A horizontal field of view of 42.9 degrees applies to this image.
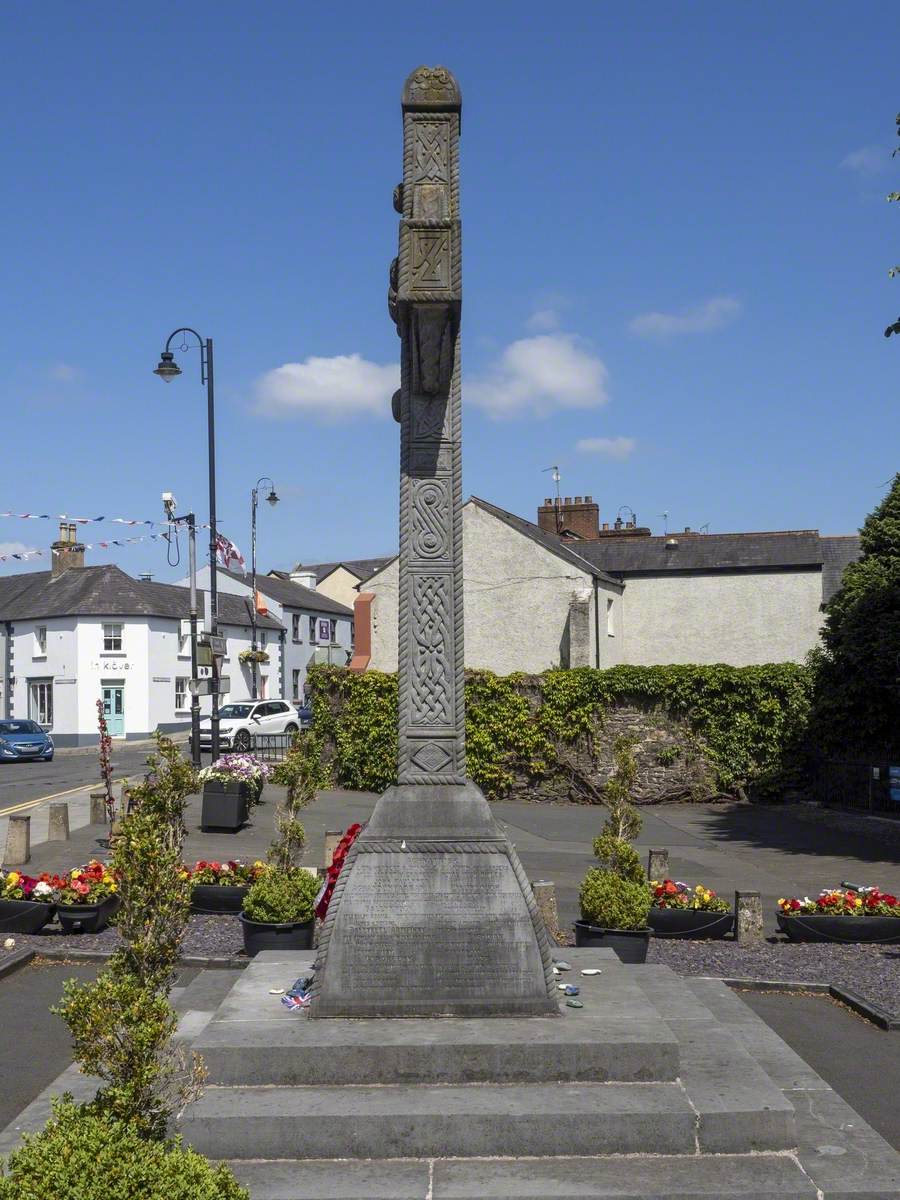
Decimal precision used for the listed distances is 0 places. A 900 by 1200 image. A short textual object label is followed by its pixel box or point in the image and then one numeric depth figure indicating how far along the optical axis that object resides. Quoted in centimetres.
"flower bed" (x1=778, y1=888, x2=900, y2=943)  1209
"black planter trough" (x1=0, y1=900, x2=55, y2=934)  1239
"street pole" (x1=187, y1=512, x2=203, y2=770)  2816
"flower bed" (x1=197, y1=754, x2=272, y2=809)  2261
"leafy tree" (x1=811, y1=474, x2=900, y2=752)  2241
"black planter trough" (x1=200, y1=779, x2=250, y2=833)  2200
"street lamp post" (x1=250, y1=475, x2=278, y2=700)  5379
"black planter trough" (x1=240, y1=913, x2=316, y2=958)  1084
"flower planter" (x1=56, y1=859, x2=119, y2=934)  1248
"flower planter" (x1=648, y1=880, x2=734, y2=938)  1230
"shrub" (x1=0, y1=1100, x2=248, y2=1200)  438
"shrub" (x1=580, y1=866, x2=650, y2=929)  1072
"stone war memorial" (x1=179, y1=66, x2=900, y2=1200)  591
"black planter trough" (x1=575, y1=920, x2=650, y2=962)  1070
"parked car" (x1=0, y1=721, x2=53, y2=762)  4250
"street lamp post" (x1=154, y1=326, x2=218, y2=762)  2833
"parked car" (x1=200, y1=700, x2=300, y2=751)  4275
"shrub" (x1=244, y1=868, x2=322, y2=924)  1088
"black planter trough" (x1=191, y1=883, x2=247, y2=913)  1330
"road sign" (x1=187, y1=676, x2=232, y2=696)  2877
